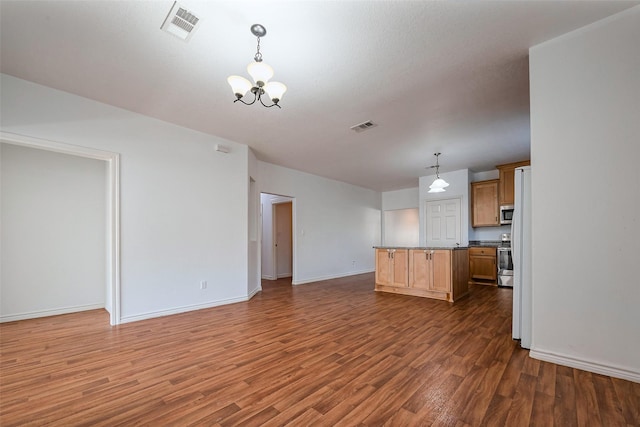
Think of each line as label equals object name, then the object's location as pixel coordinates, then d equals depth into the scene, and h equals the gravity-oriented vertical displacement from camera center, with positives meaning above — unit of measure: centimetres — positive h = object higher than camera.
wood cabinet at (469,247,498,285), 629 -123
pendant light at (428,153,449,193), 506 +56
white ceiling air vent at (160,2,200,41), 197 +151
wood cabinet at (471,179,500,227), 654 +28
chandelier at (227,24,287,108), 211 +113
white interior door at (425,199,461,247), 700 -22
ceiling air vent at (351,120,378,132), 398 +137
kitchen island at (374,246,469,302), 463 -107
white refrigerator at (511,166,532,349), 267 -44
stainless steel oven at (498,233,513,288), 596 -119
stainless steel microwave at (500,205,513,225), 619 +2
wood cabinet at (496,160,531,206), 607 +74
